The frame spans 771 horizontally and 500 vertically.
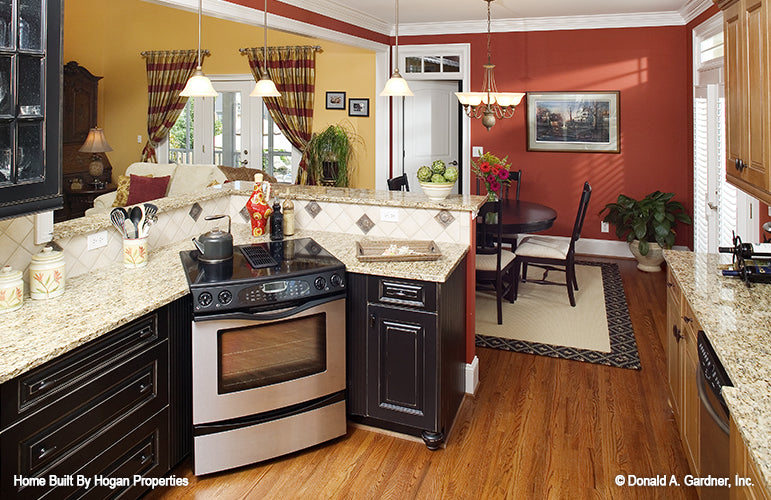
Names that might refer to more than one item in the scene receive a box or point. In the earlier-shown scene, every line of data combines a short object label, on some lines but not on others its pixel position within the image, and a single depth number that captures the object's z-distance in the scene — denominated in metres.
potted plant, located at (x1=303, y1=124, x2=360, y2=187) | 7.61
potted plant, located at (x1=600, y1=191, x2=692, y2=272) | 6.05
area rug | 3.99
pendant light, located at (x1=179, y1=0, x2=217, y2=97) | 3.20
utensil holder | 2.69
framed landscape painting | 6.58
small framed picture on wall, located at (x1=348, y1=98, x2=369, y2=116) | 7.58
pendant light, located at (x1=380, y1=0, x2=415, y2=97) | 3.45
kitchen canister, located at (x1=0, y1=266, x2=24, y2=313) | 2.05
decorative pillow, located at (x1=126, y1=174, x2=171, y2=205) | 5.93
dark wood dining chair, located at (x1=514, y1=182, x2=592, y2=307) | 4.83
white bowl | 3.25
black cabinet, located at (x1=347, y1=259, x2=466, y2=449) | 2.64
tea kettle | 2.68
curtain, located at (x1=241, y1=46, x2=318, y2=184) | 7.84
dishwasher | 1.70
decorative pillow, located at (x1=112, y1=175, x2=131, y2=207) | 5.93
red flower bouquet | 4.68
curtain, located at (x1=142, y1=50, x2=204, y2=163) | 8.60
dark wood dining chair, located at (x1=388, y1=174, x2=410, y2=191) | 5.54
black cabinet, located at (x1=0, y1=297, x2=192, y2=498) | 1.72
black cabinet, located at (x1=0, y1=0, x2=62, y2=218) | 1.77
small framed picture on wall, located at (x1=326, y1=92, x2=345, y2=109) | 7.72
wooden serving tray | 2.81
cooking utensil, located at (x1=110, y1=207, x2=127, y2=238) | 2.68
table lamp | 7.38
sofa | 5.98
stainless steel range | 2.39
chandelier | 5.30
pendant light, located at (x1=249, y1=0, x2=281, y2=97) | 3.70
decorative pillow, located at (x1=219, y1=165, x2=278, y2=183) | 6.43
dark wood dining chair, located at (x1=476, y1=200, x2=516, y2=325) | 4.44
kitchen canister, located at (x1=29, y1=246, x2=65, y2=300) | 2.21
